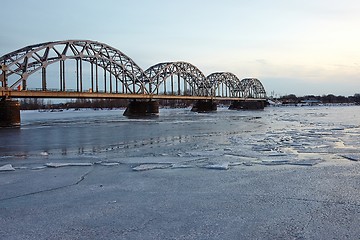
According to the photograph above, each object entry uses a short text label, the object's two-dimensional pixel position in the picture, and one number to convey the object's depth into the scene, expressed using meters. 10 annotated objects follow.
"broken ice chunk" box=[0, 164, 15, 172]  8.83
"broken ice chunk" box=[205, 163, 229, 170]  8.60
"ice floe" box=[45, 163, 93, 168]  9.51
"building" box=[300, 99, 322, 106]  190.09
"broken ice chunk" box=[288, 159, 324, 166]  9.04
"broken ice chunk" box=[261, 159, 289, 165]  9.26
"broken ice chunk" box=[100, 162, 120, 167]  9.53
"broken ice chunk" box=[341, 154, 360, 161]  9.76
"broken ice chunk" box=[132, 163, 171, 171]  8.69
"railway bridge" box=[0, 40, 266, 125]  43.66
